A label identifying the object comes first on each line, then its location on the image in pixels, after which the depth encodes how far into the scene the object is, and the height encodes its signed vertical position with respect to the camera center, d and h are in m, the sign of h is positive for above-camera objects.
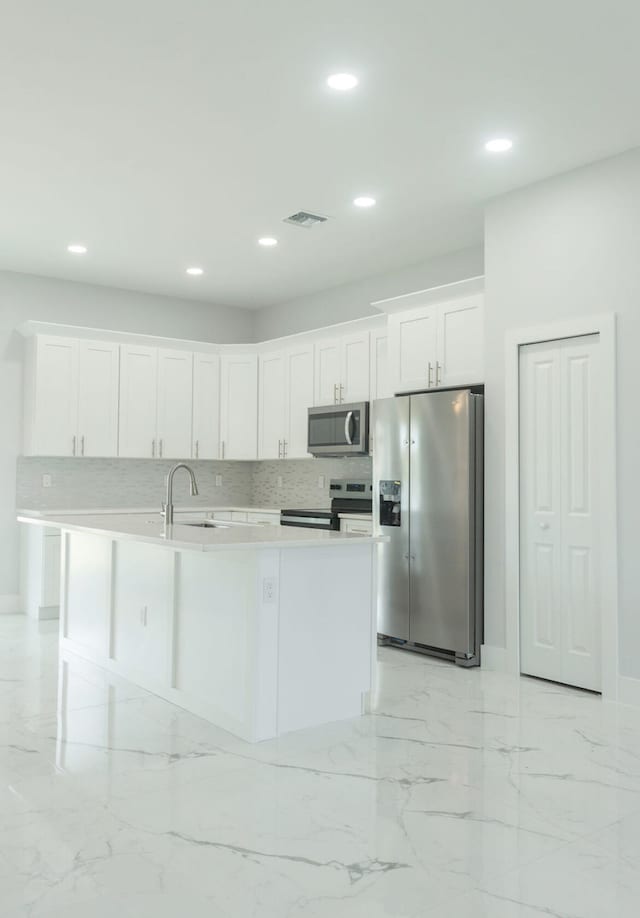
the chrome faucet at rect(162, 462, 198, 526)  4.07 -0.10
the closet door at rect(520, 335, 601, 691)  4.27 -0.13
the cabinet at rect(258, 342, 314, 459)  6.98 +0.83
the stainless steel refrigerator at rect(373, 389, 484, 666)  4.79 -0.19
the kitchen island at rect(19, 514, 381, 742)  3.41 -0.64
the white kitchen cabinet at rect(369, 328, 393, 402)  6.10 +1.00
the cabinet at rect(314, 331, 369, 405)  6.33 +1.02
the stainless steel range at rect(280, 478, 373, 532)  6.10 -0.12
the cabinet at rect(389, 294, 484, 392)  5.05 +1.00
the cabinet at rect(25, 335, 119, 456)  6.46 +0.78
